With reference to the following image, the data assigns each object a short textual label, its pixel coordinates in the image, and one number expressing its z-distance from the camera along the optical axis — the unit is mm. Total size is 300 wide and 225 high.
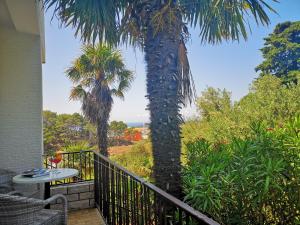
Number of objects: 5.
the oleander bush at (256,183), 2812
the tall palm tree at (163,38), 3205
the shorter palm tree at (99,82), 9516
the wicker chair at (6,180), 3296
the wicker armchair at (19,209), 2082
